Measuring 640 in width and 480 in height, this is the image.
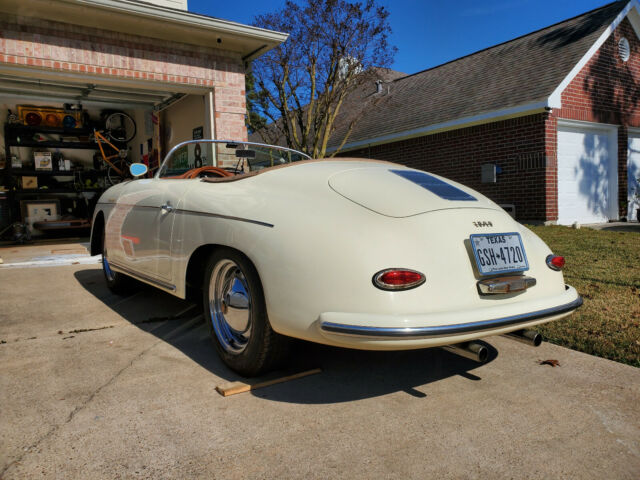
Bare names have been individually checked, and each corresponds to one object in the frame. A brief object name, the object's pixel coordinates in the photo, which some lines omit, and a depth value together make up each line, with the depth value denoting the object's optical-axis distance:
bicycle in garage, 12.70
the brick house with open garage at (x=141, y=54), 6.85
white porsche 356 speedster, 2.17
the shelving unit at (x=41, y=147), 11.70
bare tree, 12.54
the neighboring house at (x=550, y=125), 10.36
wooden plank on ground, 2.54
